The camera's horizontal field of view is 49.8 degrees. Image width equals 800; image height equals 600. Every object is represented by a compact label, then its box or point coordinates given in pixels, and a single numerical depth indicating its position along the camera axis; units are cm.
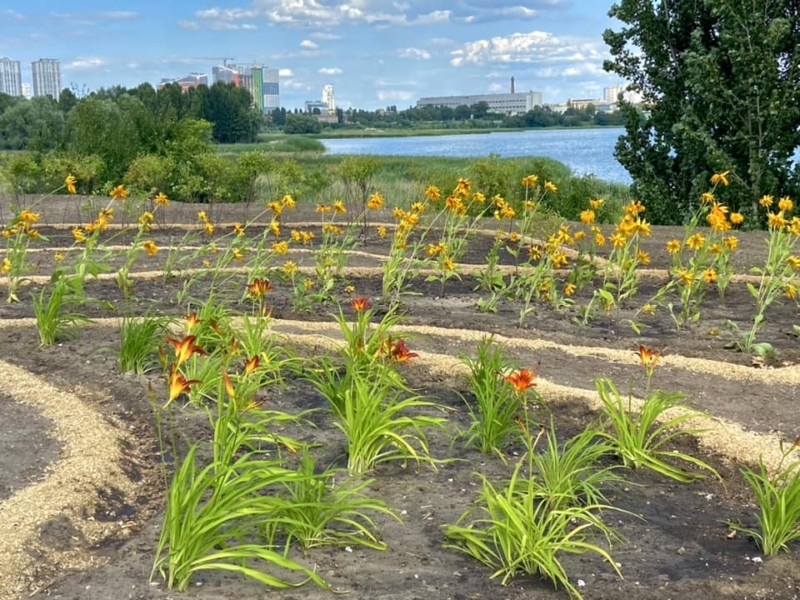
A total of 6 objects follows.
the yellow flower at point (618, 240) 473
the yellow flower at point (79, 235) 521
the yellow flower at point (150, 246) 500
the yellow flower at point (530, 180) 526
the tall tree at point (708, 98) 1018
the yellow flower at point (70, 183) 514
